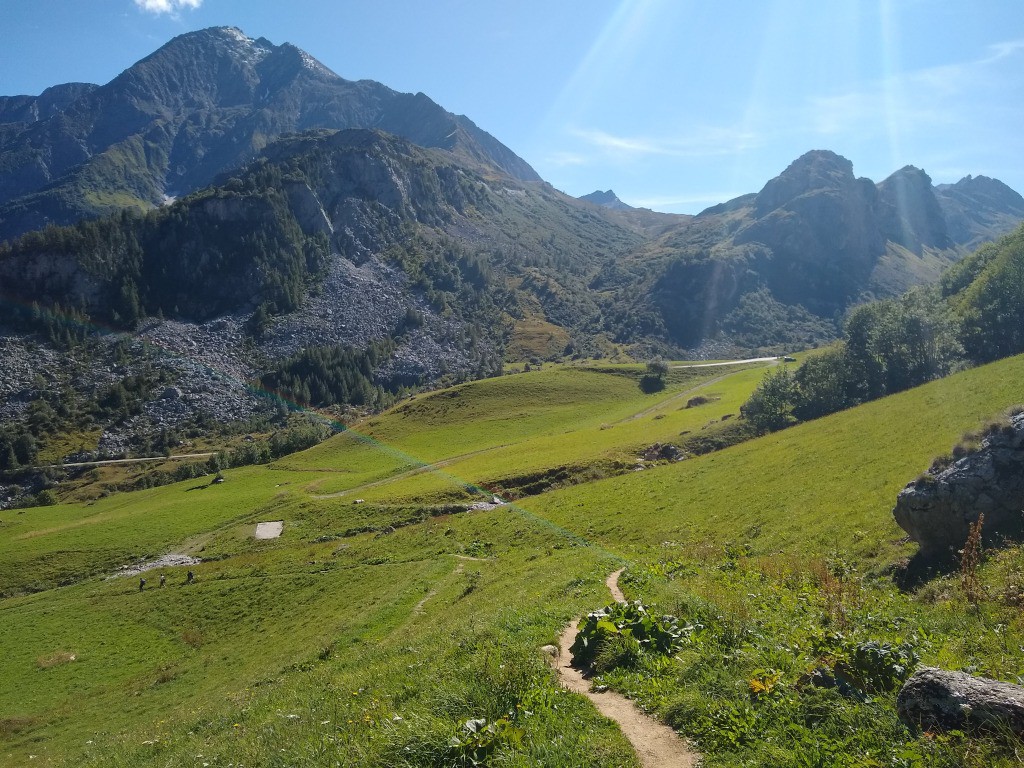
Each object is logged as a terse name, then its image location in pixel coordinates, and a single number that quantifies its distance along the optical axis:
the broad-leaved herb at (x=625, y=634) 12.79
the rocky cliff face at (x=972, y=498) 18.11
